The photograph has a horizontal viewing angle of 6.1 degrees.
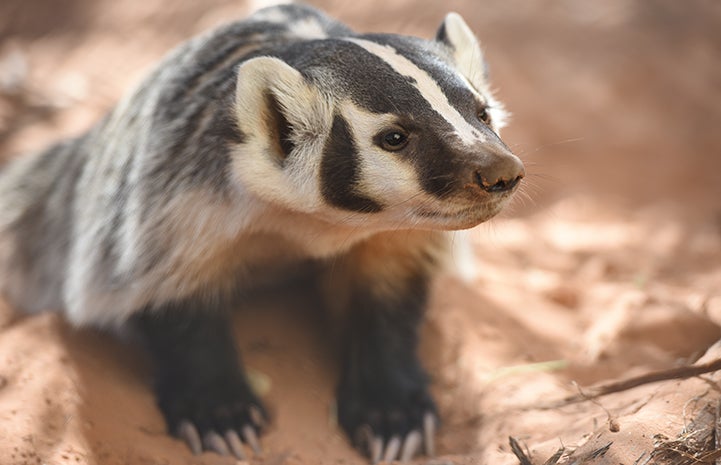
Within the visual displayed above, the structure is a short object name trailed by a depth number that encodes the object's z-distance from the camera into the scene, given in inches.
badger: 128.6
